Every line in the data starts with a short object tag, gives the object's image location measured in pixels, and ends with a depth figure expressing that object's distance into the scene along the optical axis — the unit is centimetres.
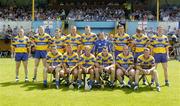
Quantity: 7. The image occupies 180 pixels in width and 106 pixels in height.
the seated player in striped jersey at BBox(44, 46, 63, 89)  1350
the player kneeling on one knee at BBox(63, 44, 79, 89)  1366
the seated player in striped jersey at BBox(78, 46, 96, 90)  1340
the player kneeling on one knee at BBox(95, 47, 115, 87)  1341
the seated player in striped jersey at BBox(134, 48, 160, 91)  1309
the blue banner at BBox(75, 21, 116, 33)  2911
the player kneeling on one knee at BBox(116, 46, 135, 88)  1338
